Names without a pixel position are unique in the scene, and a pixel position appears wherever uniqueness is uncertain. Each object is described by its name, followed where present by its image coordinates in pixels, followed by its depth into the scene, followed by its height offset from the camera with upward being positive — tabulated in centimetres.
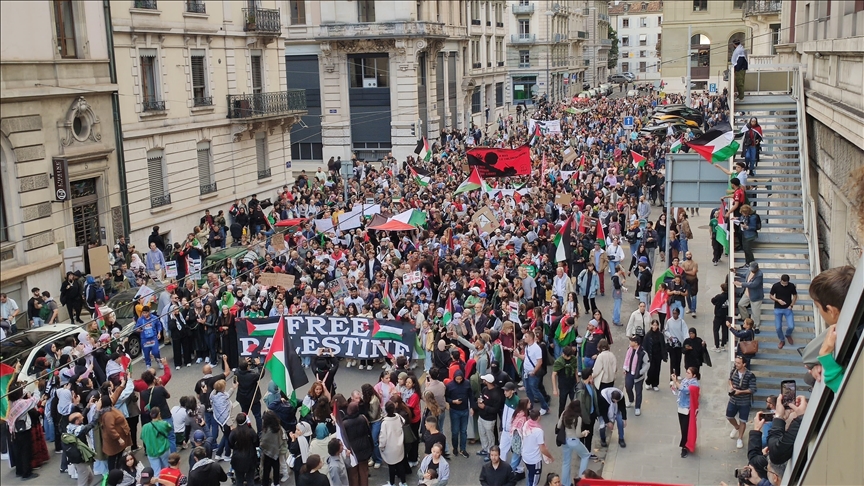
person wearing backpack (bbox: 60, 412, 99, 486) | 1210 -503
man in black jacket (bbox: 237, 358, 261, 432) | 1390 -485
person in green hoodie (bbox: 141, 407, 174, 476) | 1211 -491
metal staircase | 1564 -332
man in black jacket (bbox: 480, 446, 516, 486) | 1101 -501
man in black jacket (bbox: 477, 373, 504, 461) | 1309 -499
